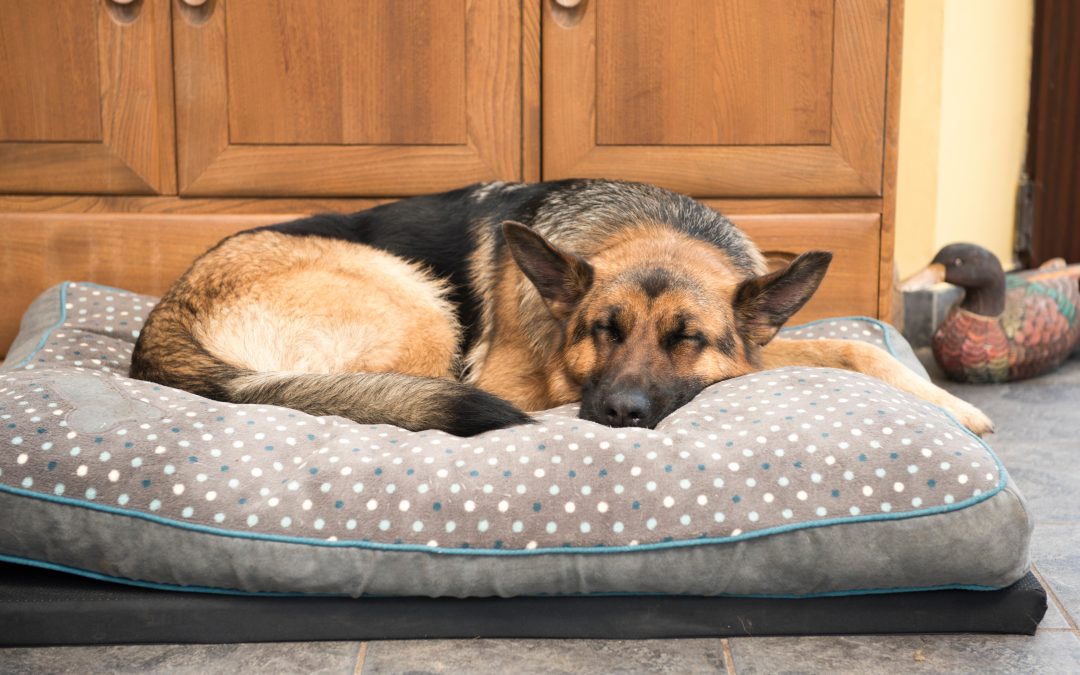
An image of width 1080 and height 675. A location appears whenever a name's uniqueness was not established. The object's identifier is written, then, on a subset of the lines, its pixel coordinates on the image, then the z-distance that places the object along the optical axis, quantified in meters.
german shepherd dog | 2.11
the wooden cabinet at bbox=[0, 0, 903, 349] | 3.11
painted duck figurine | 3.83
